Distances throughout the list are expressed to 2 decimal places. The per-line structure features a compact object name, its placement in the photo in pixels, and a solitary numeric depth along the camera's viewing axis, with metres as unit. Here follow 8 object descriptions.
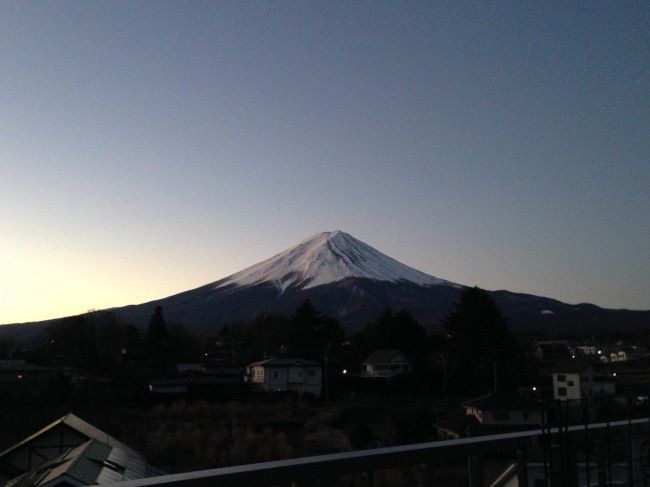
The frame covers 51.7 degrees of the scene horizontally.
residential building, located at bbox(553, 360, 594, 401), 29.56
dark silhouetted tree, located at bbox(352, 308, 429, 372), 39.50
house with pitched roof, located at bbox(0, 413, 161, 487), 11.81
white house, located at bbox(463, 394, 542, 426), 20.33
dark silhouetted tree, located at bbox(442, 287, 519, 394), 31.00
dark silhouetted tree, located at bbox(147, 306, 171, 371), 45.81
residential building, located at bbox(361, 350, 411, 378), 36.69
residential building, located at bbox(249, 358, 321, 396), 33.91
